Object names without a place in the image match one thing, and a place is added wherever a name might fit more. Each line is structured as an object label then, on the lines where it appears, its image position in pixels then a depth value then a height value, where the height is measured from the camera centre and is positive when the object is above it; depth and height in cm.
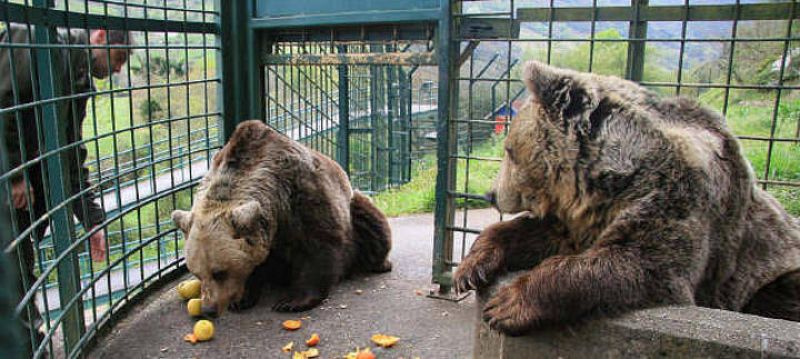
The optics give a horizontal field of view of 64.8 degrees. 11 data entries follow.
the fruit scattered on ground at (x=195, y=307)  416 -162
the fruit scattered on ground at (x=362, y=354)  357 -165
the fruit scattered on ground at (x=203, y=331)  384 -164
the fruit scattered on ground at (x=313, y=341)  380 -167
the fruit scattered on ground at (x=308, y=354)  366 -169
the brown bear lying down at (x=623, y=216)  239 -63
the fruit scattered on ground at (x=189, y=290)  441 -160
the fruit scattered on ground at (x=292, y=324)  401 -167
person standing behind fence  375 -37
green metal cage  332 -2
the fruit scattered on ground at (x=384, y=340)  380 -167
